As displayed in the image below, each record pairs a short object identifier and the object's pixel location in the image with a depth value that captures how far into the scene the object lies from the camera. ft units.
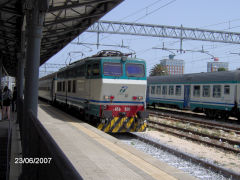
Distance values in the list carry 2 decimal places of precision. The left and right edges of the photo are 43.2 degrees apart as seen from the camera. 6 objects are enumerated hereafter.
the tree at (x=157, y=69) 226.93
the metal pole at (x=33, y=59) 21.69
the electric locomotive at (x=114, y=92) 36.60
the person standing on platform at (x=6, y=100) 44.32
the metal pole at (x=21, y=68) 44.36
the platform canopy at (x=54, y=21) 33.93
